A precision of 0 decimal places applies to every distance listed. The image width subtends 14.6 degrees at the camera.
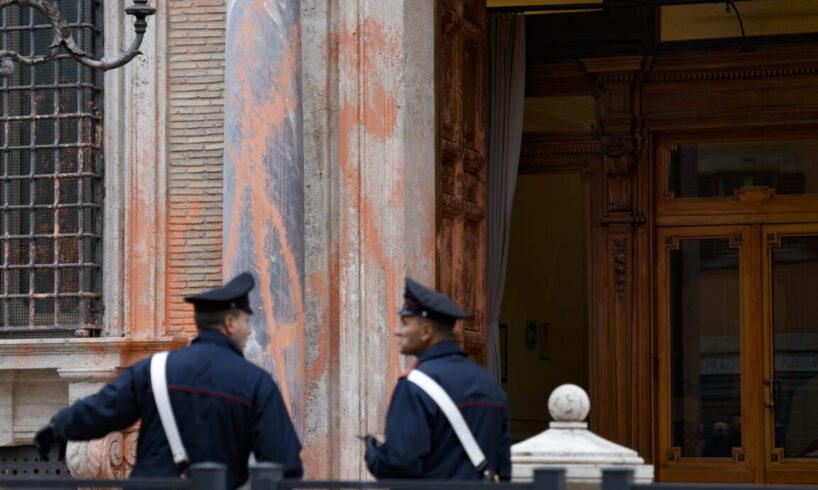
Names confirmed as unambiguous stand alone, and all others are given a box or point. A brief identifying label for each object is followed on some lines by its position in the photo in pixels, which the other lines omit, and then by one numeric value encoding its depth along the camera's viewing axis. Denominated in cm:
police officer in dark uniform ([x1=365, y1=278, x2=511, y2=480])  1177
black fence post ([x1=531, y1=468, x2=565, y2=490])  955
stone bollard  1413
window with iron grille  2084
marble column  1878
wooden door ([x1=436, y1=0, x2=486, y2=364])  2119
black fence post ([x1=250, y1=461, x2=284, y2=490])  1010
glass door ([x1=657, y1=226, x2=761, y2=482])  2588
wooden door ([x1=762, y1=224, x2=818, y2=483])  2587
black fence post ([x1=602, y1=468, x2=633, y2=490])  940
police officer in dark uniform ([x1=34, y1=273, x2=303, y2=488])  1181
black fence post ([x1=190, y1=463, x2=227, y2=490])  1007
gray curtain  2446
